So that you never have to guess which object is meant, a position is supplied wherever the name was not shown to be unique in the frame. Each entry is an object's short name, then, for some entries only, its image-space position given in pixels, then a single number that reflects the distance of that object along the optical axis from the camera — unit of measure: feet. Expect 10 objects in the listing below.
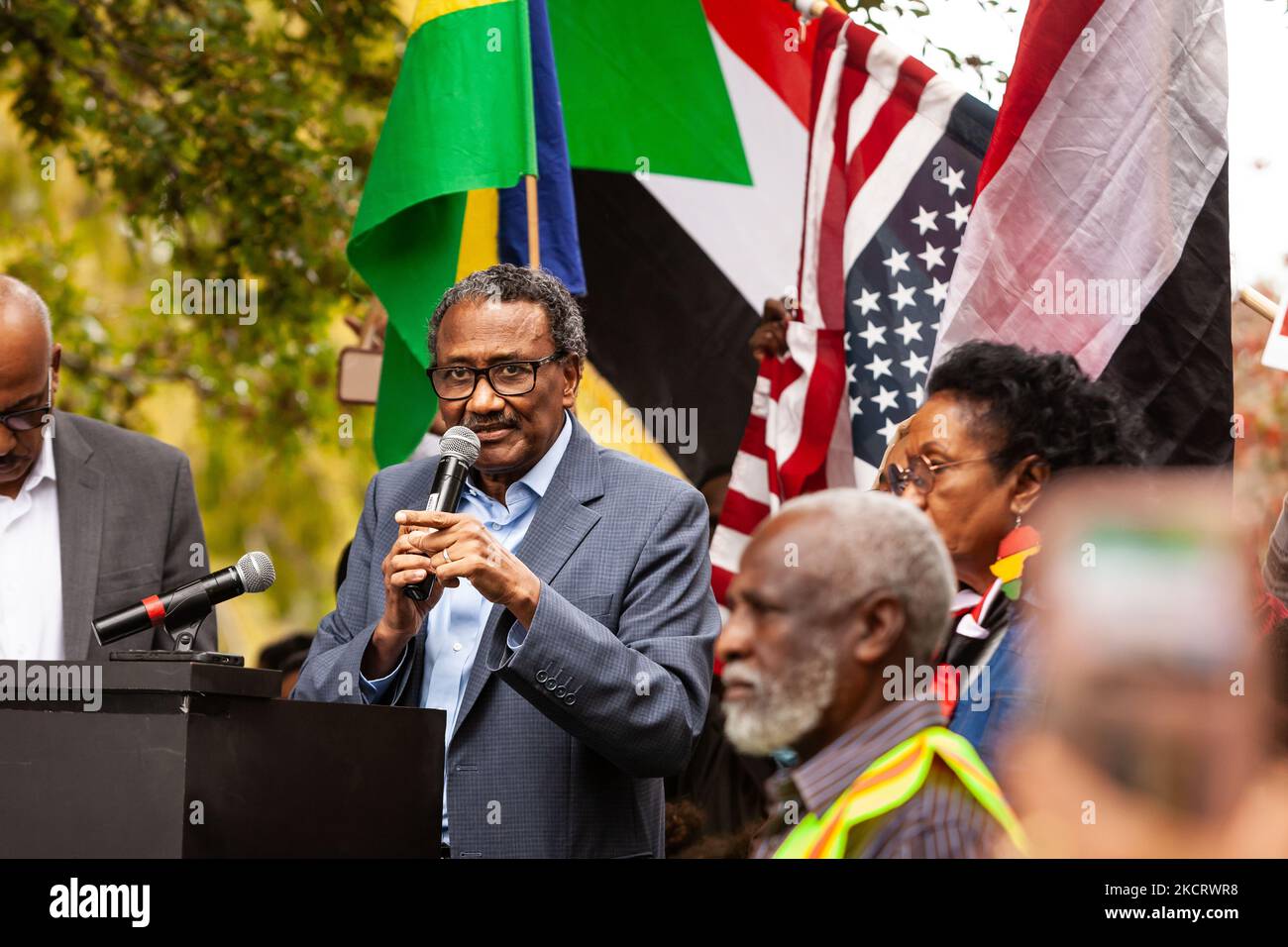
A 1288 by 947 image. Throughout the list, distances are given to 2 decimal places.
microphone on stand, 10.43
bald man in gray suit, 13.94
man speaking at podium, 11.04
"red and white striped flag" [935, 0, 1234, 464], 15.06
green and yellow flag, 18.16
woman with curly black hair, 11.96
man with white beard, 7.84
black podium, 9.27
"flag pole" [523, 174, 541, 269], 18.17
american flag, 17.81
